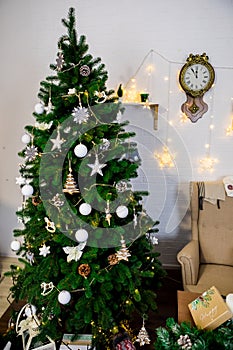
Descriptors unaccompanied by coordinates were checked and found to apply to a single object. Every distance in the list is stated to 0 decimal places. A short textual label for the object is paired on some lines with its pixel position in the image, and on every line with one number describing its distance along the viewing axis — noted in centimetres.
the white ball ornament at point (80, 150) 186
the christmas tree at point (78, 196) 194
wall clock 311
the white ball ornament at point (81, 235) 190
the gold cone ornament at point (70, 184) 187
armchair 297
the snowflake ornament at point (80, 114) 188
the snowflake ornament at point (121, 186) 199
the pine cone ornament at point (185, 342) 181
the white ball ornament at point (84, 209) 188
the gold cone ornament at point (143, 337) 226
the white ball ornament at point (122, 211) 195
